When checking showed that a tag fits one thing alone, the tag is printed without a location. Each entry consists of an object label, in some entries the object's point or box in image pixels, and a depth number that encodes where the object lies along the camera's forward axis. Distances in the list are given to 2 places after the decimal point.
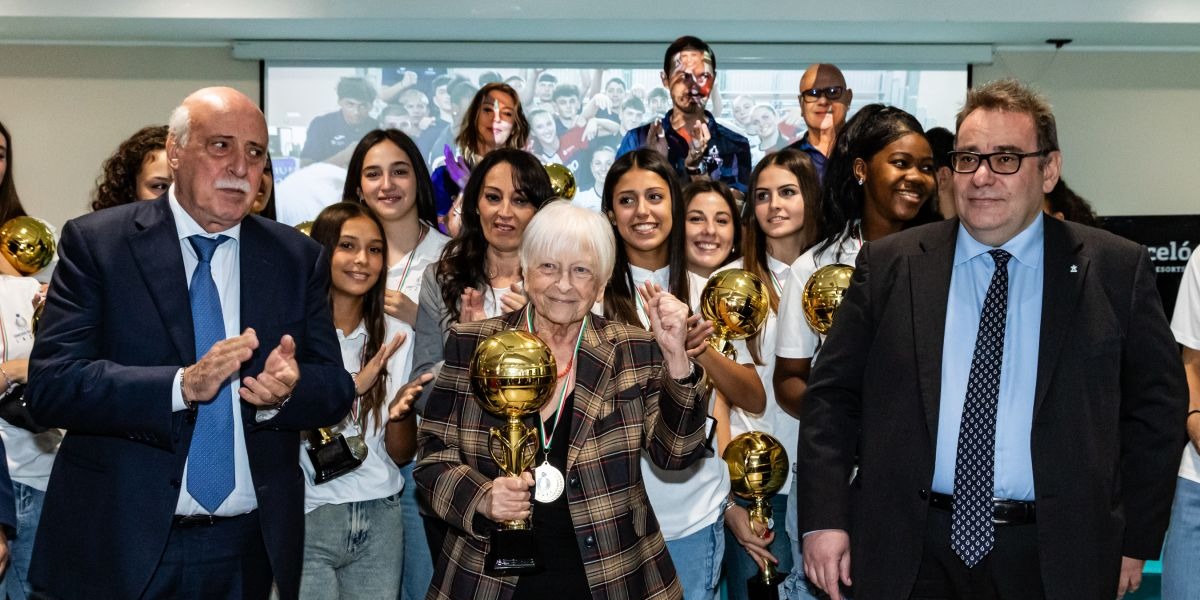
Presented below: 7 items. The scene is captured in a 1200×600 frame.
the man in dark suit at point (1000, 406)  2.49
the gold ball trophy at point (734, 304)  3.56
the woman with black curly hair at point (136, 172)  4.04
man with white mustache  2.47
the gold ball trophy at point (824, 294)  3.42
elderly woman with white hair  2.63
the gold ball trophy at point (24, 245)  4.17
